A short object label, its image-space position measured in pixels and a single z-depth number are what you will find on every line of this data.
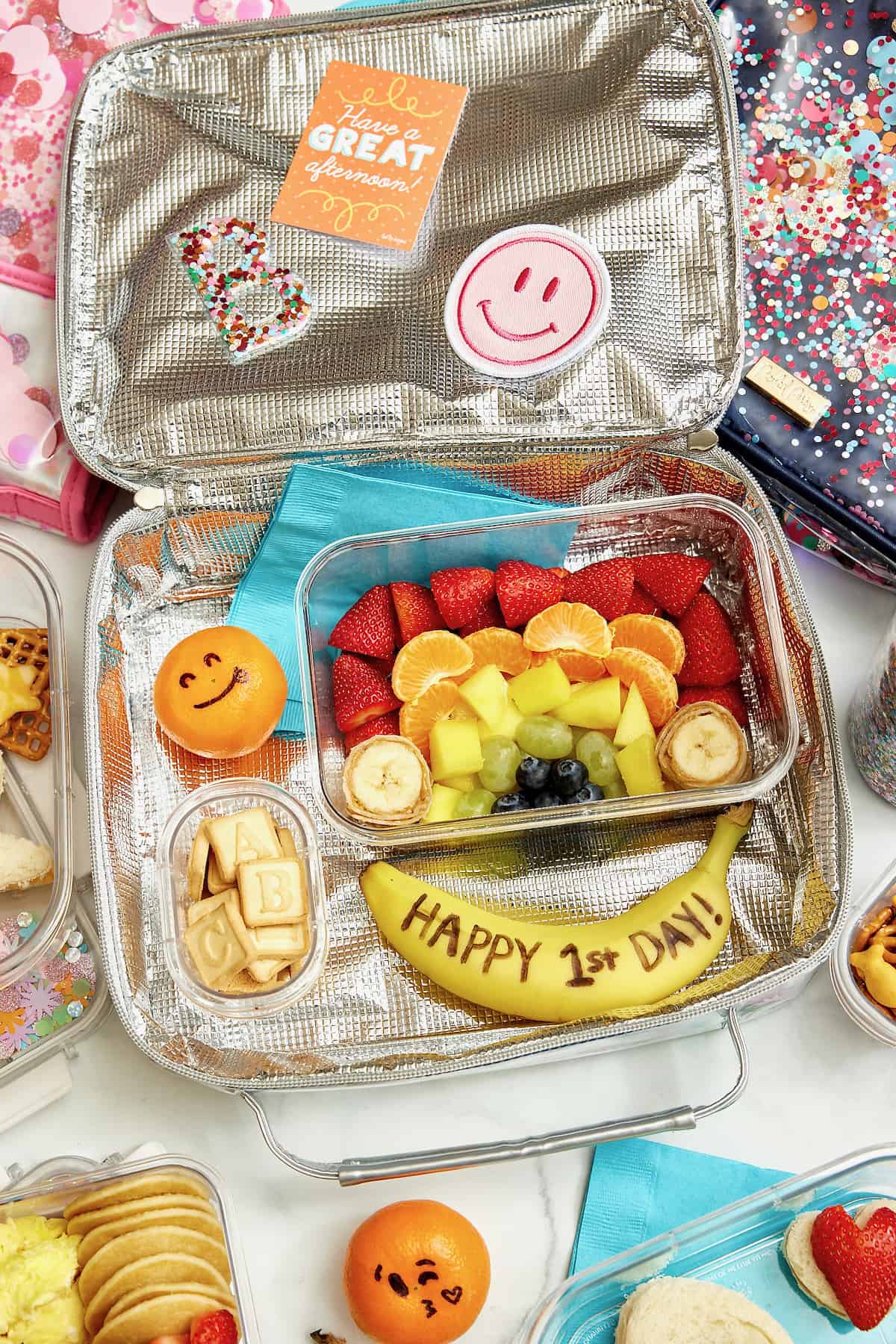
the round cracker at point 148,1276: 0.93
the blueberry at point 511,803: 1.09
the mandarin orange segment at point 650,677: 1.12
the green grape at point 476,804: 1.11
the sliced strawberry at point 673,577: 1.17
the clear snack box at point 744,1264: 1.04
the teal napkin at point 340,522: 1.16
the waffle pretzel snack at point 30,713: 1.16
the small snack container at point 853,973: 1.08
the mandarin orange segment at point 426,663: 1.12
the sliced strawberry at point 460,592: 1.15
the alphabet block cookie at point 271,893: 0.99
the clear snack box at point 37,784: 1.05
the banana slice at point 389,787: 1.08
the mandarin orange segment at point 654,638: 1.14
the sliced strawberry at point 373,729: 1.14
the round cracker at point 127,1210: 0.98
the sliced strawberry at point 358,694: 1.14
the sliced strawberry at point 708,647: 1.15
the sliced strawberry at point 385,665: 1.18
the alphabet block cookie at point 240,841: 1.02
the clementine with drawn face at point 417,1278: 0.99
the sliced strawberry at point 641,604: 1.19
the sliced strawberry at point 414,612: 1.17
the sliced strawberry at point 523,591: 1.15
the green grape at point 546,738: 1.10
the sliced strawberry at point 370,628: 1.16
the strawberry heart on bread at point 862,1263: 0.99
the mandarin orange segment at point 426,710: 1.12
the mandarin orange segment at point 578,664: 1.12
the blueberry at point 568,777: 1.08
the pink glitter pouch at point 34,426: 1.20
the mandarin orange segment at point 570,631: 1.12
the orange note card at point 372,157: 1.15
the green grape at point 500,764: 1.10
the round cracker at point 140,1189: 1.00
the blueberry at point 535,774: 1.09
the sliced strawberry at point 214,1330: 0.92
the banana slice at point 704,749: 1.08
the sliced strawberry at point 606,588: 1.16
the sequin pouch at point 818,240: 1.19
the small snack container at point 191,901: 1.01
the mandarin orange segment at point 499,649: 1.14
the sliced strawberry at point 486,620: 1.18
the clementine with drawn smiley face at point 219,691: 1.09
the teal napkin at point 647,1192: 1.10
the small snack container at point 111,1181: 1.01
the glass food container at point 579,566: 1.08
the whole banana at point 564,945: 1.04
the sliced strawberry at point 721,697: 1.16
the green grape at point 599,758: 1.10
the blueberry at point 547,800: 1.09
